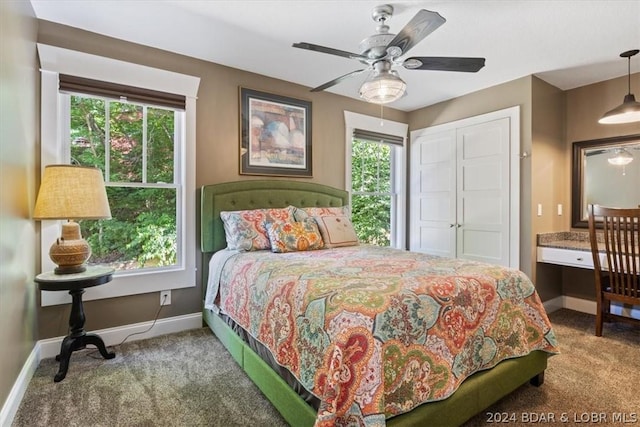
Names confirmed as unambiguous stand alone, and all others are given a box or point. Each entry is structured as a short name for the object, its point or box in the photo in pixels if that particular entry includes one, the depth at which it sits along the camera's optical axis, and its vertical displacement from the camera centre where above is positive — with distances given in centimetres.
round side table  209 -60
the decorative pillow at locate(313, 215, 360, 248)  302 -18
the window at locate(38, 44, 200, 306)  247 +50
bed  121 -76
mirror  333 +42
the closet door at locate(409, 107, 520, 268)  355 +29
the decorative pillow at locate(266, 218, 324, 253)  273 -21
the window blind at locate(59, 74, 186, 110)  251 +100
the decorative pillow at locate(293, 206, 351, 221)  316 +0
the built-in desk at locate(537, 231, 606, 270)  311 -36
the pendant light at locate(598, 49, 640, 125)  278 +88
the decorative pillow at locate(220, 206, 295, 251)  278 -13
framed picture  336 +85
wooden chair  264 -40
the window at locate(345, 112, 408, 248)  425 +49
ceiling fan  200 +99
